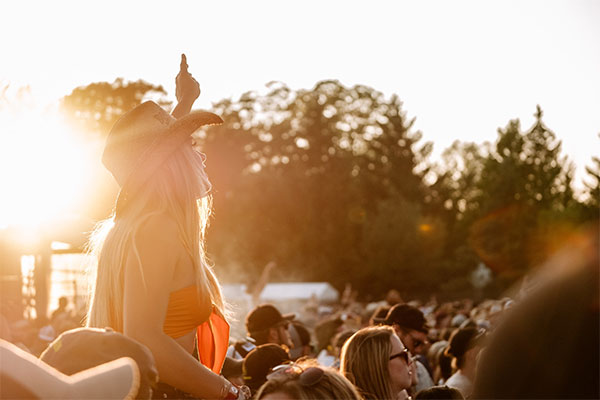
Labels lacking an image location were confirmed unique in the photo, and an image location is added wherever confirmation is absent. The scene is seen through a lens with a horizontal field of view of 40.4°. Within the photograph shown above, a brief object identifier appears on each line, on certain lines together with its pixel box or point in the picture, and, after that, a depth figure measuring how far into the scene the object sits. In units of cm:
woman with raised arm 246
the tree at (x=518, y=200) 5688
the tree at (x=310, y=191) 5744
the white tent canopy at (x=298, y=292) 4587
